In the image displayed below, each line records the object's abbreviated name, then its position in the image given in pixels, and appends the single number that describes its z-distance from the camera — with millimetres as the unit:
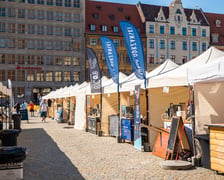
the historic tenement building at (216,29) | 58562
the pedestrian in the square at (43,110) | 23281
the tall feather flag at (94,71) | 13945
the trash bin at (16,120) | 15859
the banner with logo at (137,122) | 9940
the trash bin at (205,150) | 7027
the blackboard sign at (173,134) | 7782
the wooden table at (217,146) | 6219
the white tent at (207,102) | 7469
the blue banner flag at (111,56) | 12133
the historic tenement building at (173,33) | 55312
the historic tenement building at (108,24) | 52906
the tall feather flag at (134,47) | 9445
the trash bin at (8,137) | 7867
